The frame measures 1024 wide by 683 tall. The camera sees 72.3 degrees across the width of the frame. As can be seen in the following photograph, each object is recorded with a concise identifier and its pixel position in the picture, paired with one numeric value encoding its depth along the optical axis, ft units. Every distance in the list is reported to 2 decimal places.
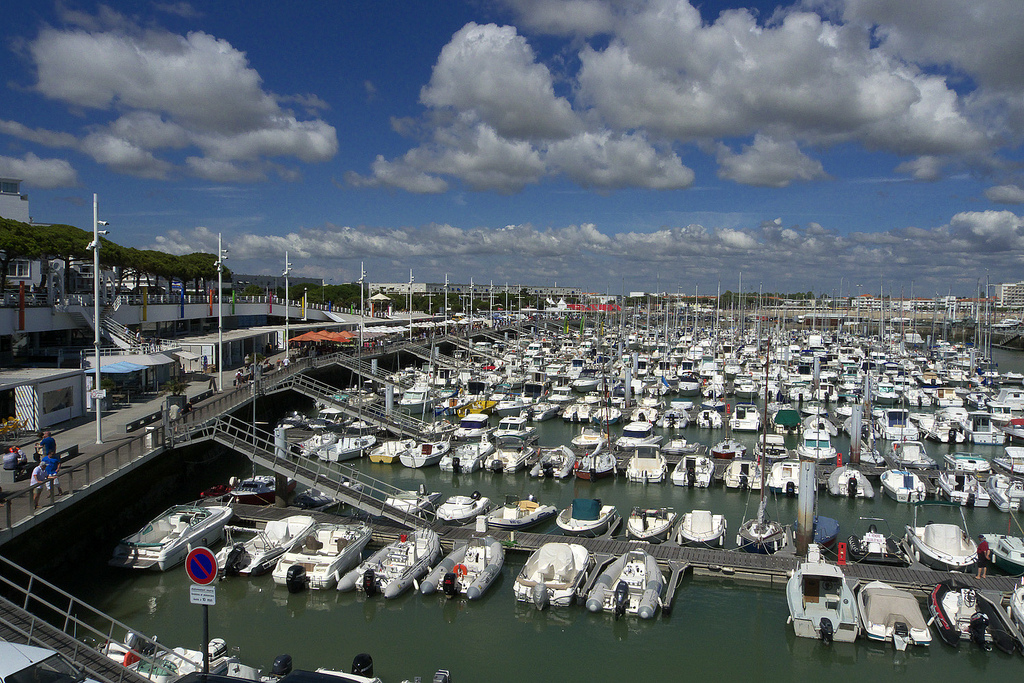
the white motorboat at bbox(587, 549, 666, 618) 55.47
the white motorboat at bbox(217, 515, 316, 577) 63.36
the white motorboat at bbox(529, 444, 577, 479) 101.09
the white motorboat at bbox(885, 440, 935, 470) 100.94
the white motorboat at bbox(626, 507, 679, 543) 71.00
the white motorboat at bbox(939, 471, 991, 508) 86.33
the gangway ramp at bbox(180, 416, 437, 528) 71.92
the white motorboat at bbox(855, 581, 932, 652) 51.01
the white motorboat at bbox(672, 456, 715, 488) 96.22
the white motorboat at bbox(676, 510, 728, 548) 68.95
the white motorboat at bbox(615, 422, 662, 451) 117.14
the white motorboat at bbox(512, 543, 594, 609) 57.21
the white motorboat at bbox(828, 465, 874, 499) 91.09
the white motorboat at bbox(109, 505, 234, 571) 63.16
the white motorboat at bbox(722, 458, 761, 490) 94.96
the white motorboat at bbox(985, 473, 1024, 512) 84.94
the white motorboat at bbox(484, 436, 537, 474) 104.78
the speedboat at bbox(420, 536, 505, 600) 58.54
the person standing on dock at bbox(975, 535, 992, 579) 65.92
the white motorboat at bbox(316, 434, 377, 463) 108.27
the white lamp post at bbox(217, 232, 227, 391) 124.58
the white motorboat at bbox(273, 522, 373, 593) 60.59
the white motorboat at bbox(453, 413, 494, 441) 120.47
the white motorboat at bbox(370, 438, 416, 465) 110.52
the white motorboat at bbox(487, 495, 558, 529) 73.20
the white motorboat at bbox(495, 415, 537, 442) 118.93
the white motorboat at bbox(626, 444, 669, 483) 99.19
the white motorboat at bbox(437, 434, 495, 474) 104.12
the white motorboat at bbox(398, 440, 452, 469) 107.45
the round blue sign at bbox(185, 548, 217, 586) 31.60
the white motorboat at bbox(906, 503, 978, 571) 63.41
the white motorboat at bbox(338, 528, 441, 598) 59.21
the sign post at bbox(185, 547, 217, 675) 31.07
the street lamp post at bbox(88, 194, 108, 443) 75.10
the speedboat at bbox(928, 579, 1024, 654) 50.70
